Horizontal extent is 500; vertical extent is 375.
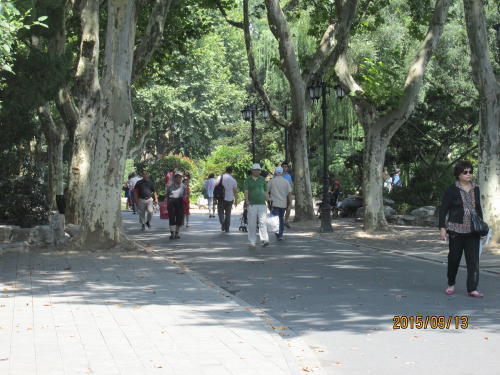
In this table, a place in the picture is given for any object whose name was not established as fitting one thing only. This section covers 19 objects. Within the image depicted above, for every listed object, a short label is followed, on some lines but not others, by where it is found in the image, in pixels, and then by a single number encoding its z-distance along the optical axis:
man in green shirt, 18.61
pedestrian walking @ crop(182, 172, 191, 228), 26.38
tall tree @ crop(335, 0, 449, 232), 22.61
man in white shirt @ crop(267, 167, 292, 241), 19.66
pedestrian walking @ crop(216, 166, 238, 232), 24.41
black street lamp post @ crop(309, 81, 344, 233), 24.28
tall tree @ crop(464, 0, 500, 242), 17.81
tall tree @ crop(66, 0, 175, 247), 17.52
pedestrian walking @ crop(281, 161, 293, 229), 25.53
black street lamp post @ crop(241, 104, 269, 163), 39.53
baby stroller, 23.95
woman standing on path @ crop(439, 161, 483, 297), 10.87
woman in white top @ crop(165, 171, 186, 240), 21.77
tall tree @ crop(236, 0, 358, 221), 27.58
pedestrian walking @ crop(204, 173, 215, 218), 35.00
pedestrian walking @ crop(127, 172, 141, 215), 35.27
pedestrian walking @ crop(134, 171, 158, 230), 24.72
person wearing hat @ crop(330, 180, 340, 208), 33.47
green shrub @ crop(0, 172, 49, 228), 20.47
